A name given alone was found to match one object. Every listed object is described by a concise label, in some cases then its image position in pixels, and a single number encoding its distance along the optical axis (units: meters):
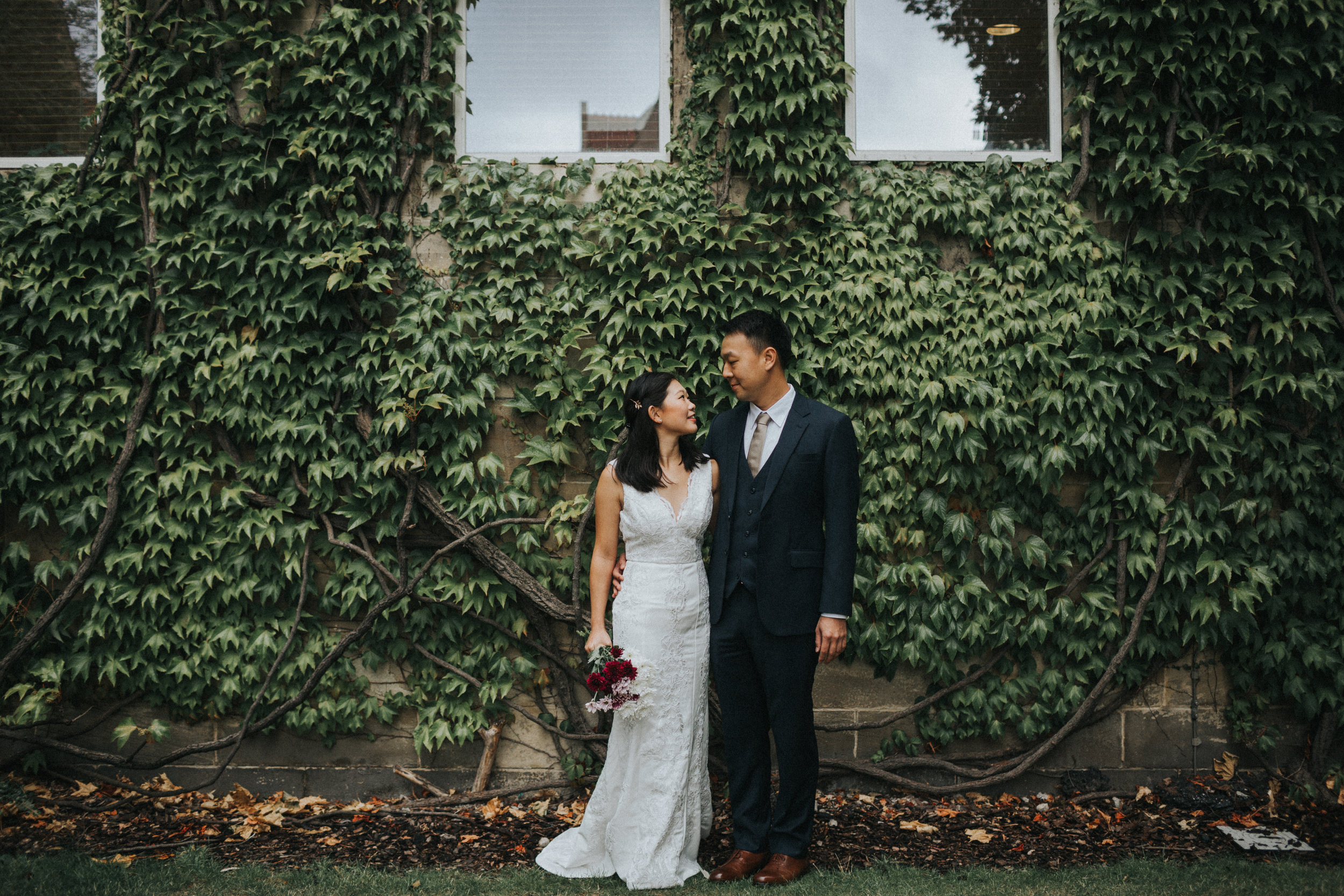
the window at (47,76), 4.49
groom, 3.19
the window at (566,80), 4.49
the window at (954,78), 4.47
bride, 3.23
